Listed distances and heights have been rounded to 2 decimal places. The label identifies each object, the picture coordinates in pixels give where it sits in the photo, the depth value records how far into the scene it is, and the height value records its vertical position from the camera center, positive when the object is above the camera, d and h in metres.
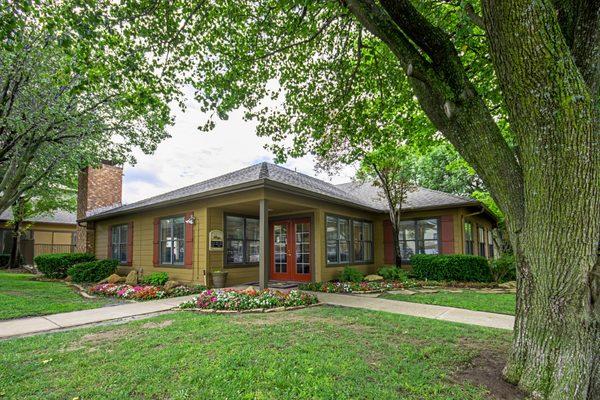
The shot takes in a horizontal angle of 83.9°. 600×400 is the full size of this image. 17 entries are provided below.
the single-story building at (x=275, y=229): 9.02 +0.13
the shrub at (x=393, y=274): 10.52 -1.35
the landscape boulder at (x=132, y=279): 10.14 -1.34
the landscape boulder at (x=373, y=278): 10.52 -1.46
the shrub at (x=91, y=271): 11.12 -1.18
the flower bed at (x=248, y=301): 6.37 -1.32
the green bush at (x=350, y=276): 9.96 -1.31
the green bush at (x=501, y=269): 10.22 -1.19
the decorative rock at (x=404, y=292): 8.22 -1.53
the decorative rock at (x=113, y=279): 10.40 -1.37
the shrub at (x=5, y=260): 19.30 -1.34
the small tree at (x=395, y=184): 11.00 +1.61
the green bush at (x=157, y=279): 9.53 -1.28
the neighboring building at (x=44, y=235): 21.70 +0.07
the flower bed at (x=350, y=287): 8.53 -1.45
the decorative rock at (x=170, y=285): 8.56 -1.33
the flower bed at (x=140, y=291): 7.97 -1.41
